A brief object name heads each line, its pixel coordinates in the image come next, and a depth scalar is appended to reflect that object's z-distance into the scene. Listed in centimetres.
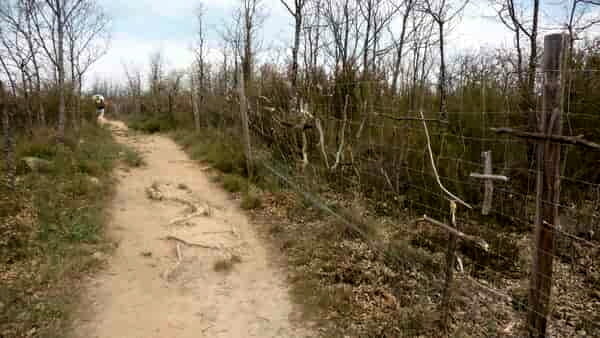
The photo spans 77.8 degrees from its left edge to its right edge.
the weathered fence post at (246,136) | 609
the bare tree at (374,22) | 970
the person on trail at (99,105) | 1430
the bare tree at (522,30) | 634
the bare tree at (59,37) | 679
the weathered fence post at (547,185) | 183
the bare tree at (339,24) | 984
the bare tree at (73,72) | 932
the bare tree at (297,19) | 771
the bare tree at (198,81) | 1169
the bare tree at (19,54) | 677
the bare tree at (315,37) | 916
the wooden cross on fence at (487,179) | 221
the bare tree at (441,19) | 849
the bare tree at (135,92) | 2228
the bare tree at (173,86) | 1509
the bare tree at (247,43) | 1135
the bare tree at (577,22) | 502
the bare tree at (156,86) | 1774
